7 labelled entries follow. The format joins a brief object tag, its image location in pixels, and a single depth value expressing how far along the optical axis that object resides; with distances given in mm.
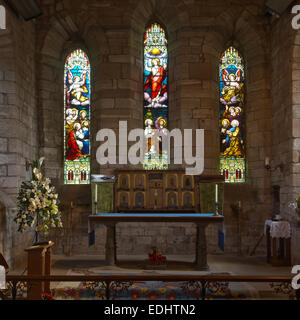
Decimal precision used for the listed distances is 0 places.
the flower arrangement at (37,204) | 4793
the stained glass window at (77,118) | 8906
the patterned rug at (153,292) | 5133
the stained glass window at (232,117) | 8914
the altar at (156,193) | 7727
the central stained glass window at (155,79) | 8953
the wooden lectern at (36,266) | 4473
